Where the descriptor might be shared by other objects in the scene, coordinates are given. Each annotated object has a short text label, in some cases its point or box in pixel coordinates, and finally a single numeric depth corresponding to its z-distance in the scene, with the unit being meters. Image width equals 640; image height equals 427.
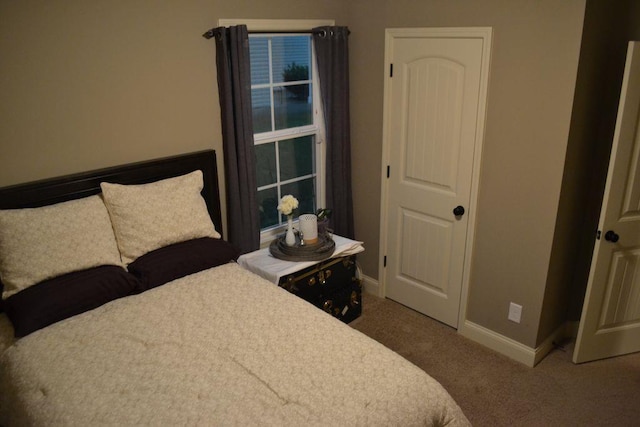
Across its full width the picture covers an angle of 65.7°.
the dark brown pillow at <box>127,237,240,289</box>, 2.54
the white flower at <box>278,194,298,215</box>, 3.17
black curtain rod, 2.90
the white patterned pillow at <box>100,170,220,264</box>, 2.58
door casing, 2.87
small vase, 3.21
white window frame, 3.10
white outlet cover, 3.07
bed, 1.75
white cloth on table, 2.99
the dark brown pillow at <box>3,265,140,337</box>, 2.15
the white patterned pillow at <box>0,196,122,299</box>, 2.23
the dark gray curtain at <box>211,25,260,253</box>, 2.92
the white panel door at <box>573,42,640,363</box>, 2.61
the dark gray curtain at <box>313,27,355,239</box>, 3.42
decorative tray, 3.12
